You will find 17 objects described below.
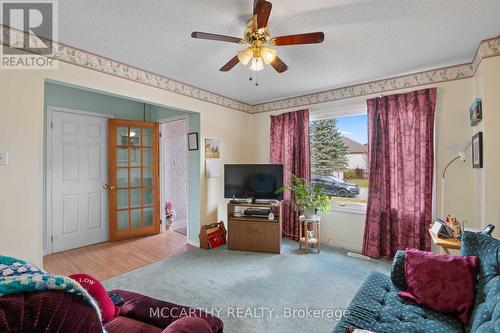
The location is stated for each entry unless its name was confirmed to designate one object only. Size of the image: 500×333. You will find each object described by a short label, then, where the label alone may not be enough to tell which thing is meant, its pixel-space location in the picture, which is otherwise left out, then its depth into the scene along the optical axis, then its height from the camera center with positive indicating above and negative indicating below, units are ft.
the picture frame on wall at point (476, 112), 7.91 +1.85
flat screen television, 12.27 -0.75
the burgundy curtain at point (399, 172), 9.81 -0.24
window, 11.98 +0.45
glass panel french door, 13.33 -0.75
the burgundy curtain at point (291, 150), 13.11 +0.97
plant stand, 11.48 -3.51
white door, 11.77 -0.69
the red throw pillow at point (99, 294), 3.70 -2.05
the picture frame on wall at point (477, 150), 7.82 +0.57
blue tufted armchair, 3.94 -2.84
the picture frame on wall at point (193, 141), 12.58 +1.38
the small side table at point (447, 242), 6.85 -2.26
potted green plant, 11.46 -1.60
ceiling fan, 5.45 +3.23
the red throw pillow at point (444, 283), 4.61 -2.42
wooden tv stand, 11.55 -3.26
